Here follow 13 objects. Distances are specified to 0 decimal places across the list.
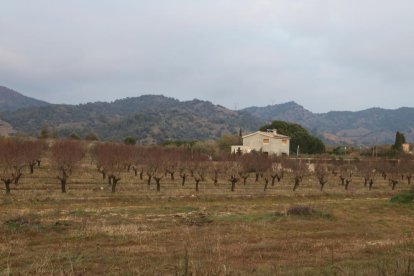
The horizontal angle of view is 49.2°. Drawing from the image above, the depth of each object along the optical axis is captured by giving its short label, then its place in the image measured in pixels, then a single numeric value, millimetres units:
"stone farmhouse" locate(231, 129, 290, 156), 100438
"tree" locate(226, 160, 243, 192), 42381
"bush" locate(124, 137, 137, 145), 99825
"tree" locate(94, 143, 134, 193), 42931
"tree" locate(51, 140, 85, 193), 41700
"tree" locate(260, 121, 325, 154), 115375
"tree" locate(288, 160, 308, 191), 47494
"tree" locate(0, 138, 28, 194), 36125
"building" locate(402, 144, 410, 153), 111812
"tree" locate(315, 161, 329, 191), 46600
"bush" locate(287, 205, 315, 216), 26000
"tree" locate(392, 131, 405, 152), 104875
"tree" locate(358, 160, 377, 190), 52844
